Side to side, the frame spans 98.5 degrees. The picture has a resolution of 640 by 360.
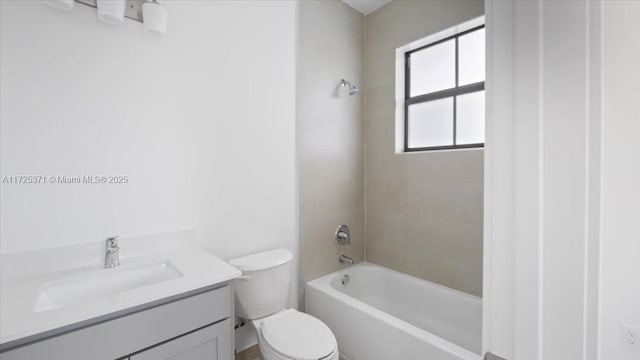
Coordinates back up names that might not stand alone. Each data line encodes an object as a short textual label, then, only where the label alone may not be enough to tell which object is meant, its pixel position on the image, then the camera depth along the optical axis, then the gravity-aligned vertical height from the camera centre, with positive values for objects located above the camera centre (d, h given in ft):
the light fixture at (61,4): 3.76 +2.35
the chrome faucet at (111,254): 4.14 -1.21
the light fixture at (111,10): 3.95 +2.37
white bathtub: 4.78 -3.09
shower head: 7.59 +2.47
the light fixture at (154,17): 4.36 +2.52
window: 6.66 +2.11
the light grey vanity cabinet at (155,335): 2.69 -1.79
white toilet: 4.31 -2.67
